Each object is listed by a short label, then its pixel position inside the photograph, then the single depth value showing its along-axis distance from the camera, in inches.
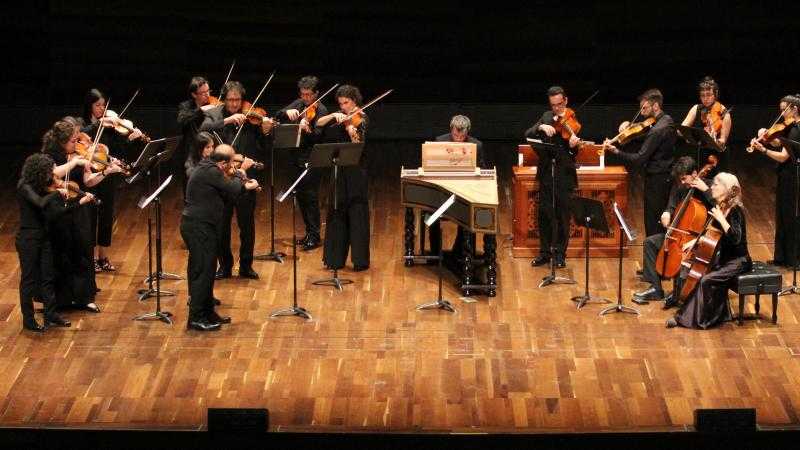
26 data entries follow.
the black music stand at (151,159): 640.4
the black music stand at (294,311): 649.5
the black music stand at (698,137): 672.2
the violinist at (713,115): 717.5
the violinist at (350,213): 716.9
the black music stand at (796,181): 669.6
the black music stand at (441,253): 634.2
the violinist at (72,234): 633.1
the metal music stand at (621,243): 620.0
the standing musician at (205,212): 616.6
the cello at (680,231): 625.1
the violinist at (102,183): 696.5
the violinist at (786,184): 697.1
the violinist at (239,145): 703.3
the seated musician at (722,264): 611.5
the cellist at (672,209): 637.0
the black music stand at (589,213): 637.6
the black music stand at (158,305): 639.3
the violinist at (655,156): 698.8
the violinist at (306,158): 747.0
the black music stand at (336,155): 664.2
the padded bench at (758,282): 620.6
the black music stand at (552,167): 694.3
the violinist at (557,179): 715.2
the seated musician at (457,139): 714.7
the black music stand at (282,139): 723.2
